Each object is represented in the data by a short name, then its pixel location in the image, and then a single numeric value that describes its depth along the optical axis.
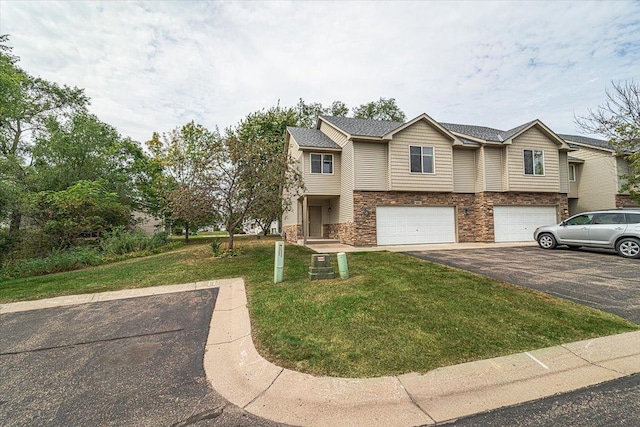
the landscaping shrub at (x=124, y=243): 12.64
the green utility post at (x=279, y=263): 6.41
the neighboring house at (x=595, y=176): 17.17
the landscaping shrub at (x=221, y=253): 10.67
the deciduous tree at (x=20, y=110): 12.00
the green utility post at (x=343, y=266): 6.51
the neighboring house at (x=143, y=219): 19.11
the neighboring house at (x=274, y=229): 33.11
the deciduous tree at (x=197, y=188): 10.01
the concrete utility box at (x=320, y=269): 6.52
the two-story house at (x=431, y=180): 13.79
